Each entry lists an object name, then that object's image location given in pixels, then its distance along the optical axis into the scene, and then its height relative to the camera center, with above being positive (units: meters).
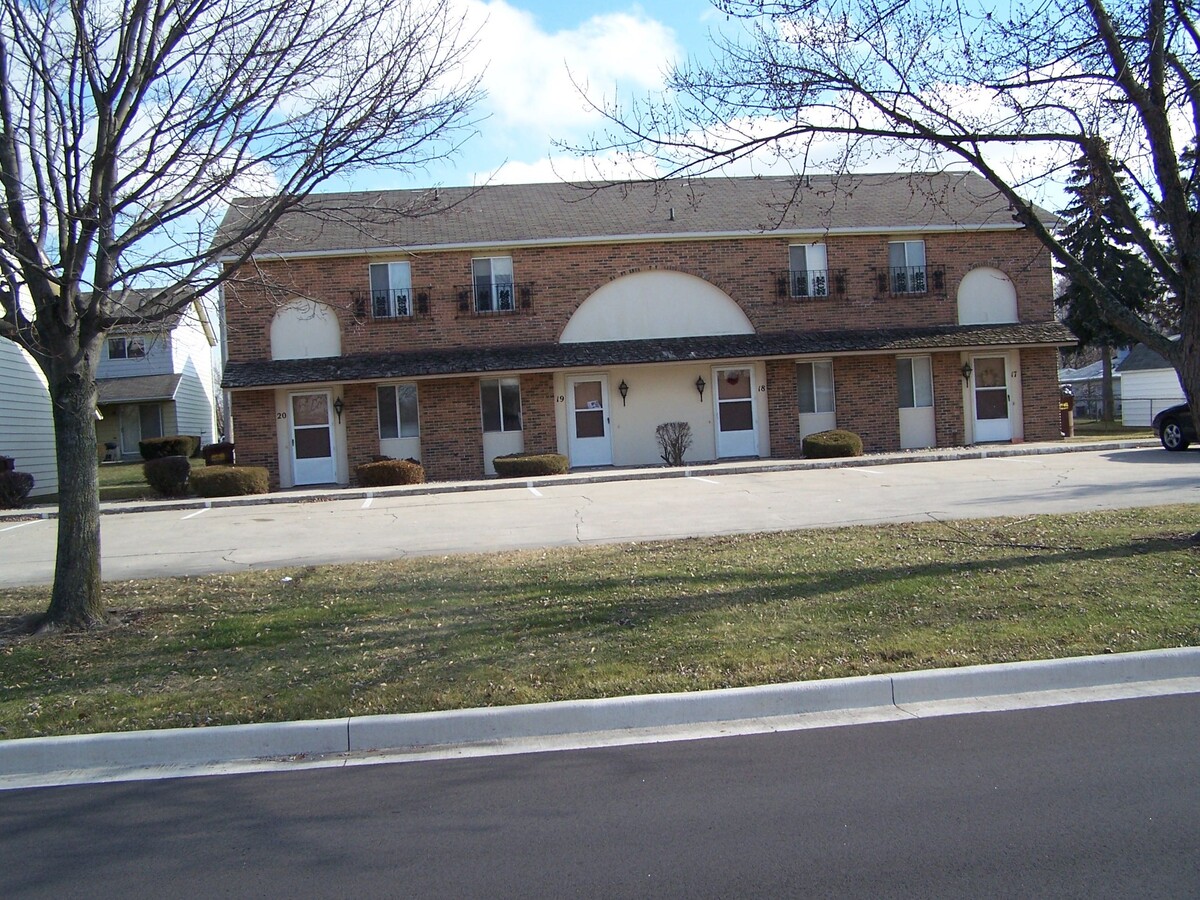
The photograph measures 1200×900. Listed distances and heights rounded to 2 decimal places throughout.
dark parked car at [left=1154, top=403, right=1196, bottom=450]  20.81 -0.41
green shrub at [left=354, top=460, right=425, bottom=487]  22.31 -0.46
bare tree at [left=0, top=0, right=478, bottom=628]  8.48 +2.40
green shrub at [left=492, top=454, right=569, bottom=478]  22.83 -0.47
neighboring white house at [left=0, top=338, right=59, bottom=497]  25.59 +1.43
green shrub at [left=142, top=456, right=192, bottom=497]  22.12 -0.22
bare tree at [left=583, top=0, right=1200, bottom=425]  9.71 +2.84
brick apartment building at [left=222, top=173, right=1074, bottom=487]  24.48 +2.54
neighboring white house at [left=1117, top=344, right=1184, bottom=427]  37.16 +0.83
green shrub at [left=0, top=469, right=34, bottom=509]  21.44 -0.32
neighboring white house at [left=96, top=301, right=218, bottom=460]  38.69 +2.59
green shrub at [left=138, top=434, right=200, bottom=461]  34.41 +0.61
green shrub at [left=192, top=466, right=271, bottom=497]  21.39 -0.42
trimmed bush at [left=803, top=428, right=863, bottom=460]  23.73 -0.41
